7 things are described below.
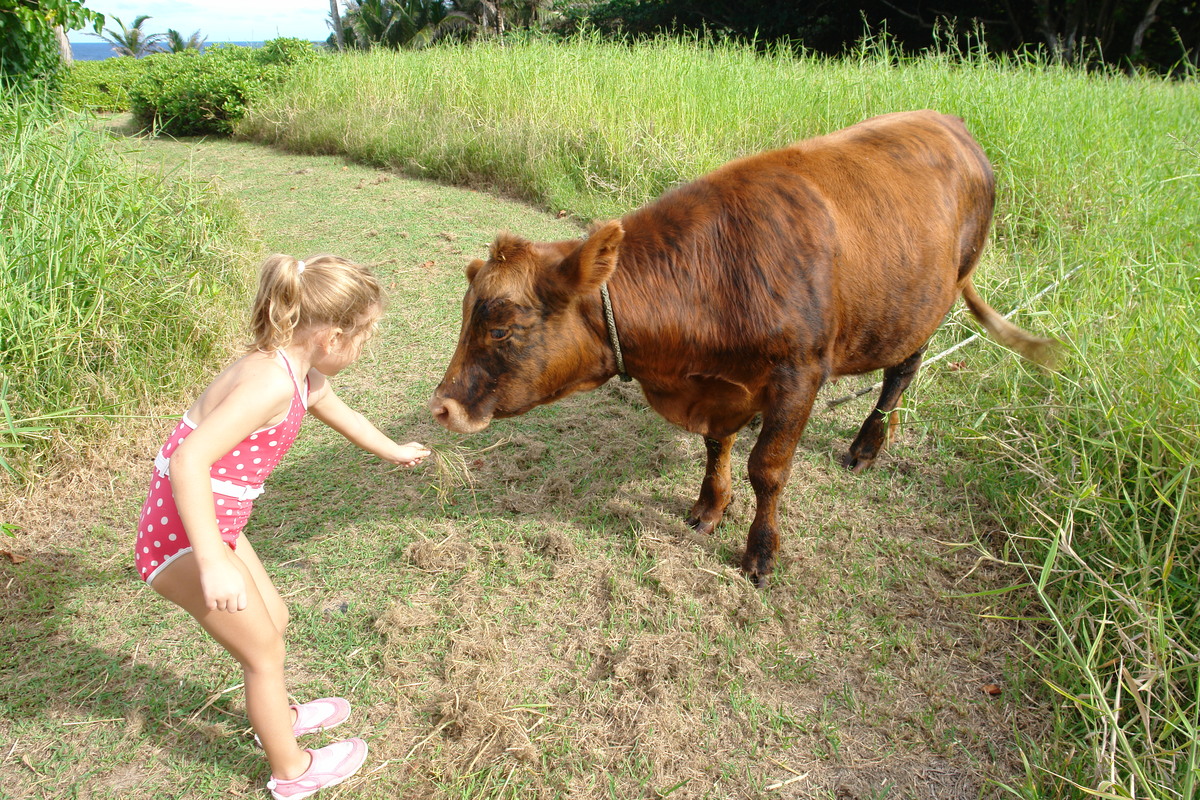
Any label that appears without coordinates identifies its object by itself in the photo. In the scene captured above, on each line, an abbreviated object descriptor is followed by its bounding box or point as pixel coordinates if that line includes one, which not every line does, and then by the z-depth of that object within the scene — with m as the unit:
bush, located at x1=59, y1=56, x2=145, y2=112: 17.93
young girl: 1.85
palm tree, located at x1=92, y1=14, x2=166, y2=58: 41.25
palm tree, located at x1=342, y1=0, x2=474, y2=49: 31.16
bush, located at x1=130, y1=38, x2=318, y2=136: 12.73
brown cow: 2.72
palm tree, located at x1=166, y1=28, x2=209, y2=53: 42.78
